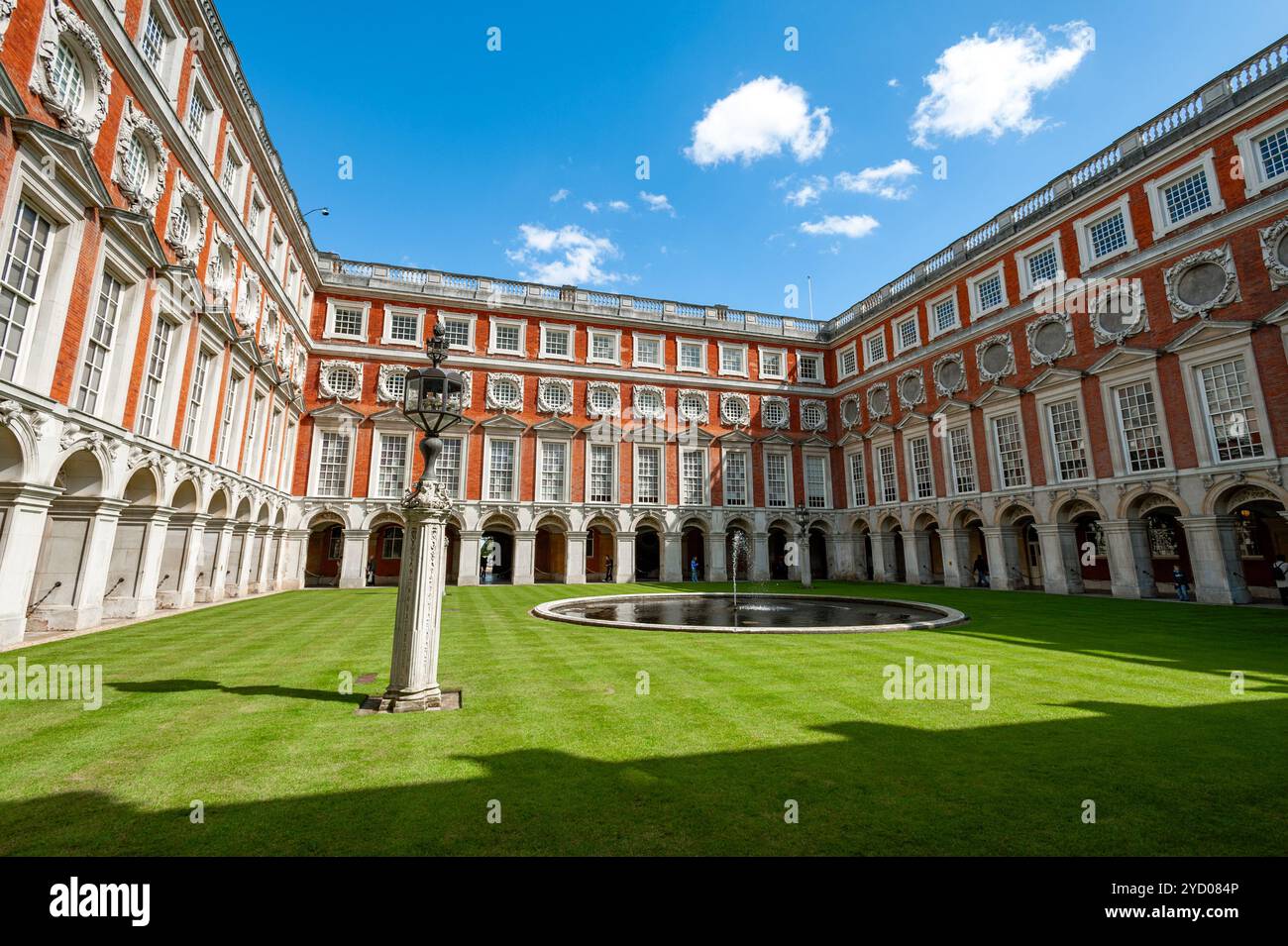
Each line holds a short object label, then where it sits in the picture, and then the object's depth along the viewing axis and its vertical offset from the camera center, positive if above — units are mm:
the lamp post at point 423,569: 6859 -38
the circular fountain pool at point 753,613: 13570 -1441
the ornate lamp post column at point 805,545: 28078 +1011
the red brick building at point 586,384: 12258 +7257
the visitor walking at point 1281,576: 18172 -365
